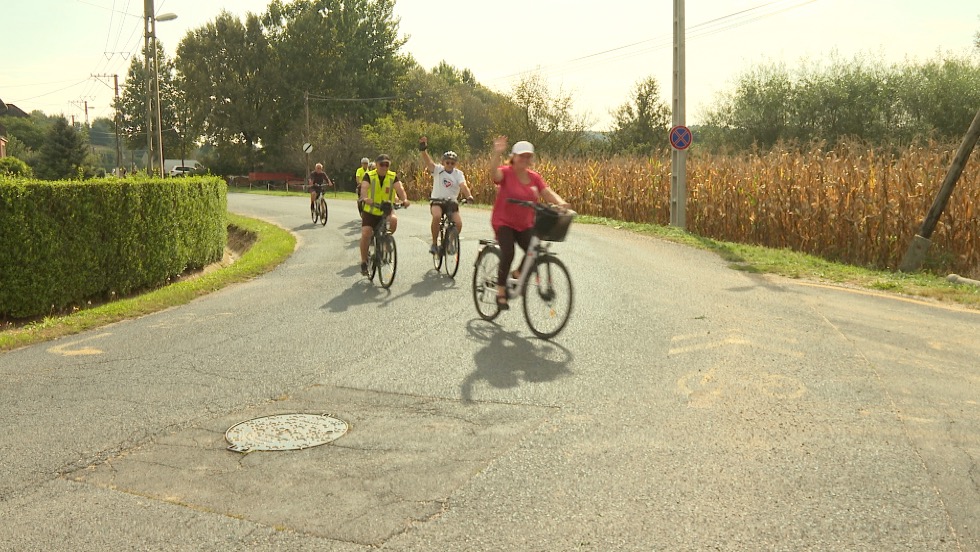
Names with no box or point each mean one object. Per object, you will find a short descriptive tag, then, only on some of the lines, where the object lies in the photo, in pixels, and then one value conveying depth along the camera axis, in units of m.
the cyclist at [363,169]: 19.85
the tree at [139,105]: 87.88
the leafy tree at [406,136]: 55.19
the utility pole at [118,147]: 78.56
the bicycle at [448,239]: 12.90
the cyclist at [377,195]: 12.37
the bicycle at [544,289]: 8.44
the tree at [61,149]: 71.56
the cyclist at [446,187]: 13.07
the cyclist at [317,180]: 24.70
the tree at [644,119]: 68.75
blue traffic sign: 20.72
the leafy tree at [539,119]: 64.50
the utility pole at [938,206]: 14.41
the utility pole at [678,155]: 21.06
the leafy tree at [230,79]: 78.81
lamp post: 31.06
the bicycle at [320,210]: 25.11
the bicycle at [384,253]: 12.30
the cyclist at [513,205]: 8.42
